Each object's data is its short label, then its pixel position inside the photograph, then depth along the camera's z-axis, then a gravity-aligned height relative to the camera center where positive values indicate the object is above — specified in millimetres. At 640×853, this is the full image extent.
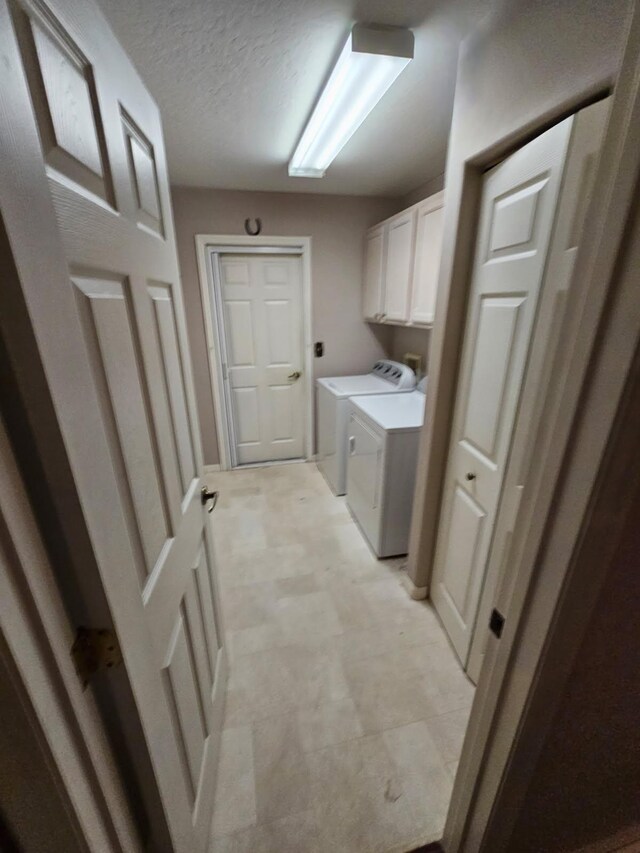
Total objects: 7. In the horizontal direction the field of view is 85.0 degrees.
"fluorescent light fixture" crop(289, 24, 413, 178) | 1171 +835
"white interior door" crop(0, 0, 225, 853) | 433 -37
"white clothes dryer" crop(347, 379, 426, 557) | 2014 -913
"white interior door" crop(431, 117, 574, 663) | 1040 -134
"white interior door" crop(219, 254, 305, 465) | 3035 -398
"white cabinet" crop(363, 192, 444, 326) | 2111 +294
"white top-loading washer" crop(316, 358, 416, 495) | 2762 -714
